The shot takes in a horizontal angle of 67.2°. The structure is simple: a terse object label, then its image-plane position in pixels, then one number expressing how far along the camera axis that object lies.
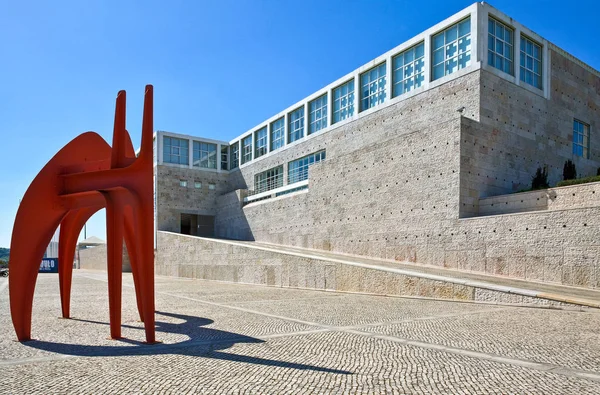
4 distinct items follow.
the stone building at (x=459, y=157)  17.78
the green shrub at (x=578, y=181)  18.02
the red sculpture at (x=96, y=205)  7.37
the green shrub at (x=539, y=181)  22.55
